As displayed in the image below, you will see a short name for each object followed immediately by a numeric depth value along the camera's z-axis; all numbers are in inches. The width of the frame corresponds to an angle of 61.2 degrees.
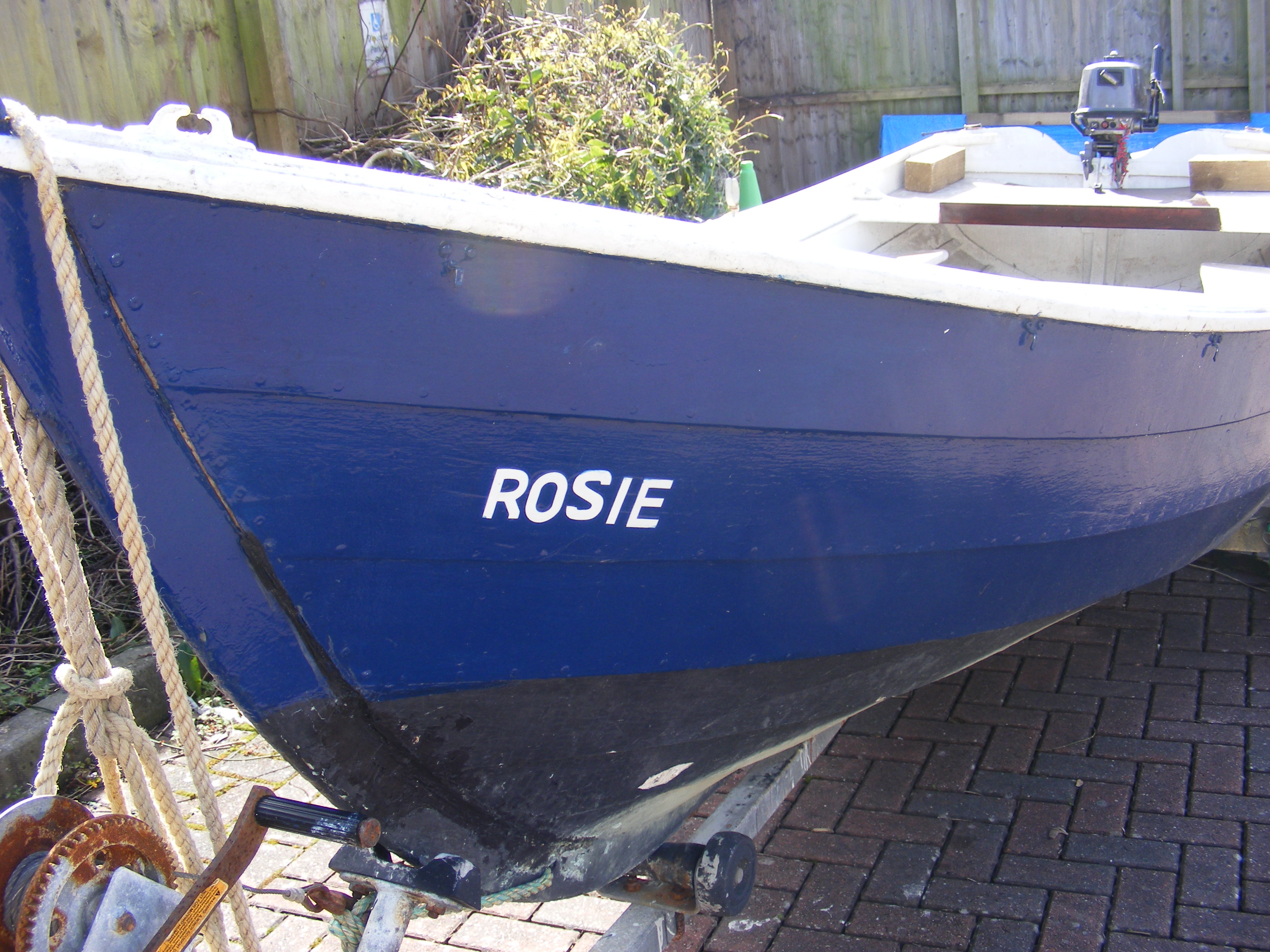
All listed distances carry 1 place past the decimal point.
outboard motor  150.6
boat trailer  50.8
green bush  176.2
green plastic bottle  270.7
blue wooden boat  54.8
